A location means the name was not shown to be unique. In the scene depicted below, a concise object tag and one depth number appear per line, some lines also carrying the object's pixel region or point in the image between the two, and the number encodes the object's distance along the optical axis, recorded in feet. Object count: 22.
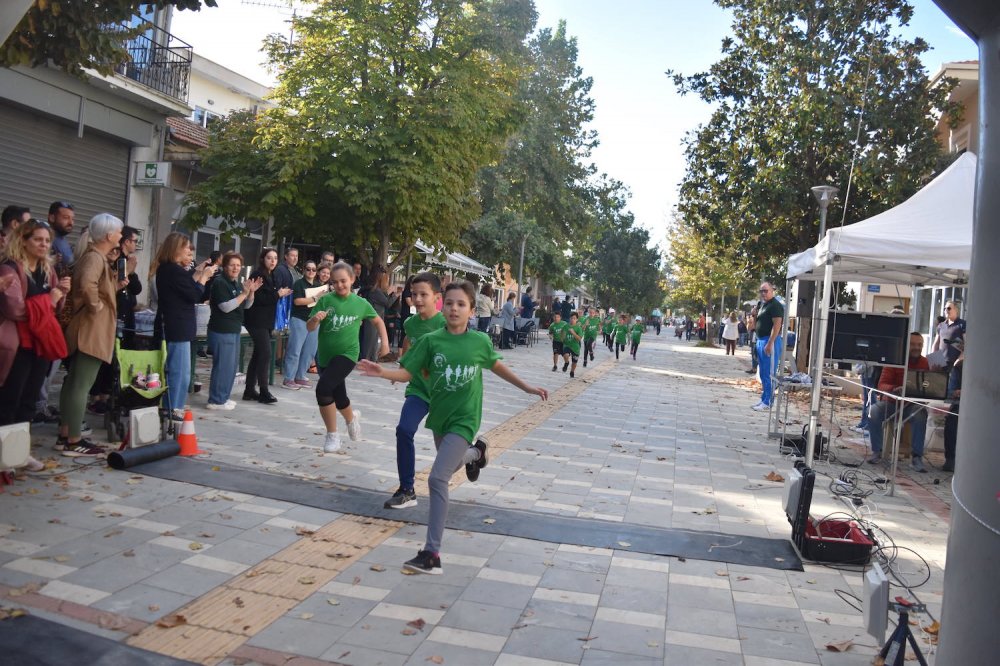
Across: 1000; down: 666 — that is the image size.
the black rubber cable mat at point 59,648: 11.05
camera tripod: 11.43
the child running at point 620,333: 90.53
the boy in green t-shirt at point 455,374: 16.60
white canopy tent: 25.23
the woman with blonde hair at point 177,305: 25.58
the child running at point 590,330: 73.82
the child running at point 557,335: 61.12
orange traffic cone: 23.34
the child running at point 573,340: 60.03
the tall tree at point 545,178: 114.11
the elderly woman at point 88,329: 21.75
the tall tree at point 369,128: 50.72
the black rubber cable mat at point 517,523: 18.17
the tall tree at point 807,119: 62.28
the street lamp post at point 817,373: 25.81
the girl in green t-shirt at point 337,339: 25.08
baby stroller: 23.02
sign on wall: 53.98
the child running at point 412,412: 19.01
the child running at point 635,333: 93.45
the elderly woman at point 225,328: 30.35
